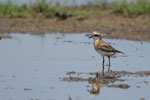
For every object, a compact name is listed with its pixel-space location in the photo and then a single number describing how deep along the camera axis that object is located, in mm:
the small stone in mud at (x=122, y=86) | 10000
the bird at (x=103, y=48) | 12414
